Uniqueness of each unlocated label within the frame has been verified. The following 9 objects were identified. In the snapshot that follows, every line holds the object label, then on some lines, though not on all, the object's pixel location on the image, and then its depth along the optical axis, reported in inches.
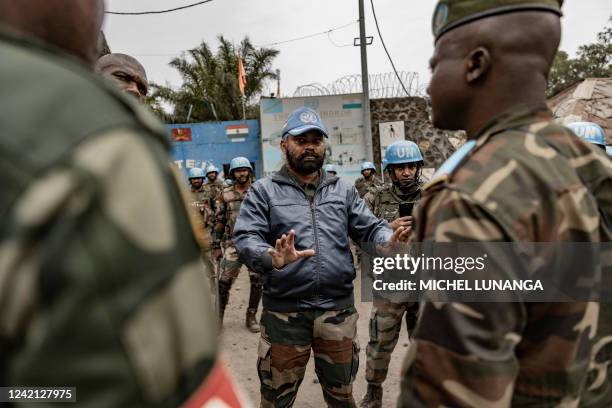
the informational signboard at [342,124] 556.7
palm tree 794.2
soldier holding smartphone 145.6
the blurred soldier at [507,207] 41.8
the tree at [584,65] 1053.8
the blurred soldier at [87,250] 19.7
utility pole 476.7
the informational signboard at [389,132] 546.6
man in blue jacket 107.3
